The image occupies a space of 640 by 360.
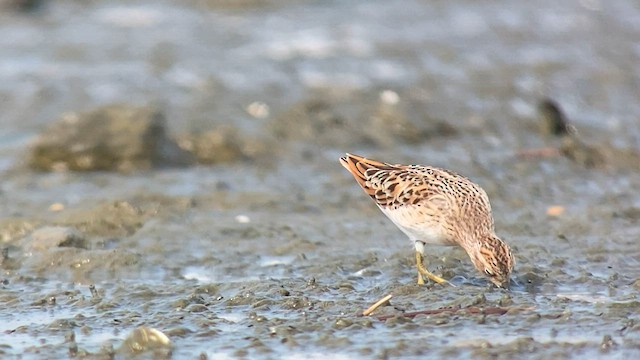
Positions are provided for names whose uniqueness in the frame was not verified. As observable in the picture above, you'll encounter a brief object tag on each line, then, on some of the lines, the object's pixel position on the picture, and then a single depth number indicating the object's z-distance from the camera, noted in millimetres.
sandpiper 16078
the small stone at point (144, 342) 13969
